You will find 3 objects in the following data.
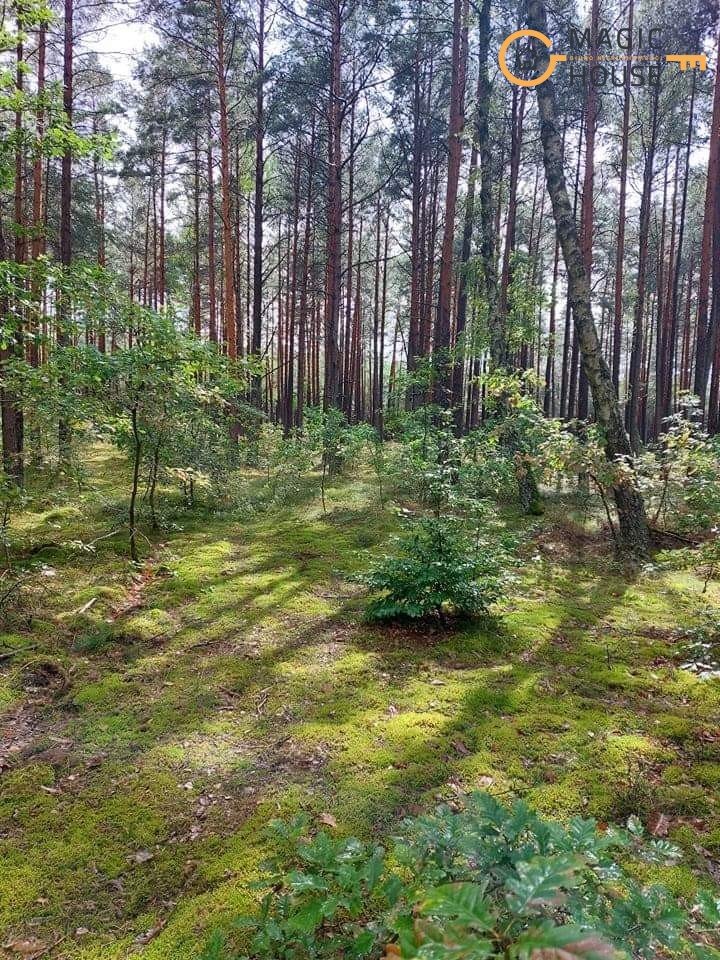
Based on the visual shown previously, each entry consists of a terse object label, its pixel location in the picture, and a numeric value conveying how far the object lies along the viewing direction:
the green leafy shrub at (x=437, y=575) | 4.14
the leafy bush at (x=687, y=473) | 4.97
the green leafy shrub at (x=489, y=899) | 0.87
